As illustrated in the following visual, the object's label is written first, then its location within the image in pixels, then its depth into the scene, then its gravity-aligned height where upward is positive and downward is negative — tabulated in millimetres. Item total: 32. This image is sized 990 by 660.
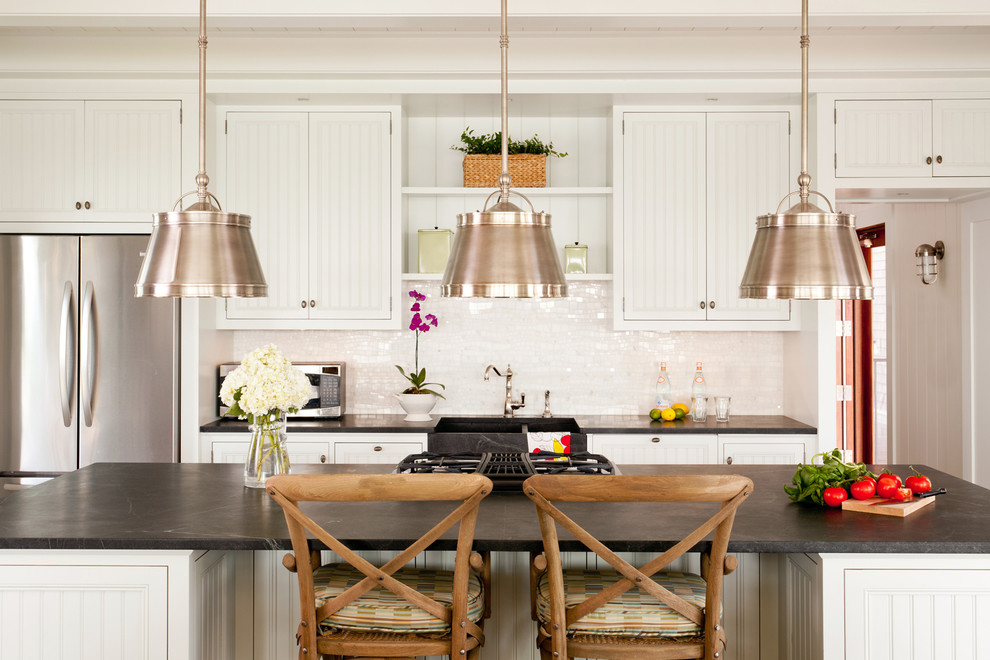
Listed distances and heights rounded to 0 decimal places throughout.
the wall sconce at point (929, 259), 4859 +455
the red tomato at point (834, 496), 2318 -453
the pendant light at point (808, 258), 1975 +188
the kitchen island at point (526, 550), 2027 -563
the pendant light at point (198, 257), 2008 +198
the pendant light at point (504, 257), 1868 +183
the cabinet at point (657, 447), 4047 -550
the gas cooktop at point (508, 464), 2562 -421
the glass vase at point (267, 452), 2539 -358
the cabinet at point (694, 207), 4234 +666
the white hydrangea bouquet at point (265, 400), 2465 -191
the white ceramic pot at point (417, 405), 4297 -360
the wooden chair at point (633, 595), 1827 -627
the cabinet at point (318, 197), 4277 +727
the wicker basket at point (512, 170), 4324 +880
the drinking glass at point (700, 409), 4336 -387
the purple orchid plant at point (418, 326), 4402 +55
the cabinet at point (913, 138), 4031 +972
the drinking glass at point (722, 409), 4262 -380
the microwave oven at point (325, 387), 4285 -263
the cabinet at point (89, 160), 4078 +883
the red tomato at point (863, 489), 2326 -436
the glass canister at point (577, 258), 4418 +420
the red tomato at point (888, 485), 2322 -423
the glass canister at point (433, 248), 4375 +468
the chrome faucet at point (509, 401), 4488 -359
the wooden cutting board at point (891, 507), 2260 -478
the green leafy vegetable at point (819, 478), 2354 -412
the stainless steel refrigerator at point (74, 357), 3973 -97
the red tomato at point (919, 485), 2396 -436
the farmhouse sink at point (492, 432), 4031 -493
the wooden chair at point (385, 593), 1853 -633
